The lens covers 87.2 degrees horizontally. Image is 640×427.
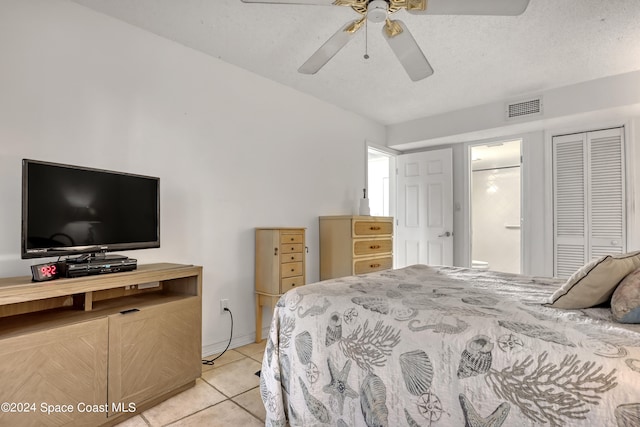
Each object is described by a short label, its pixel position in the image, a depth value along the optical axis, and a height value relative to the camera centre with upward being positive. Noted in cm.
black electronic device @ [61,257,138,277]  168 -26
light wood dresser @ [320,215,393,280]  347 -29
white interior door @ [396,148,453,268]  445 +13
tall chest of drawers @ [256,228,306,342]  289 -40
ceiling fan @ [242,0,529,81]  159 +103
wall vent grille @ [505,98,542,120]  355 +119
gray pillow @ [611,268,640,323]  114 -29
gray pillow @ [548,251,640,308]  130 -25
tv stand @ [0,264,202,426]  145 -65
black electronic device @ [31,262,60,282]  157 -26
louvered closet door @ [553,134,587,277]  359 +18
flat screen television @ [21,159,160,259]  166 +4
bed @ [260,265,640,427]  94 -48
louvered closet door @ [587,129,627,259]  339 +27
